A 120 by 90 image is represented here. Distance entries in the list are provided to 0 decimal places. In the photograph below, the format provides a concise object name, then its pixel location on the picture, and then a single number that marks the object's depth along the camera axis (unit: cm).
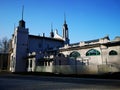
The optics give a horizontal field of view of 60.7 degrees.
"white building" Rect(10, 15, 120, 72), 2155
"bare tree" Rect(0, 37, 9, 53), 4445
